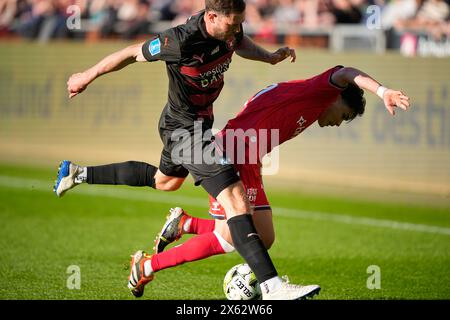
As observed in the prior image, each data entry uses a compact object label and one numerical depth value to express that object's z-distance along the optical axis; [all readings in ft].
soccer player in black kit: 37.76
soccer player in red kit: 41.70
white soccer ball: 42.57
